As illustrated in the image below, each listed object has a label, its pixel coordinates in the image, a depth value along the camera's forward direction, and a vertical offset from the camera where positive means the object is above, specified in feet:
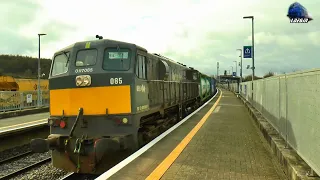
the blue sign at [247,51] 90.94 +10.84
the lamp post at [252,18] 92.29 +21.33
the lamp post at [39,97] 85.35 -2.36
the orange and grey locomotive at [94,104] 23.59 -1.31
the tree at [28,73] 304.48 +17.19
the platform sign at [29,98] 81.00 -2.45
